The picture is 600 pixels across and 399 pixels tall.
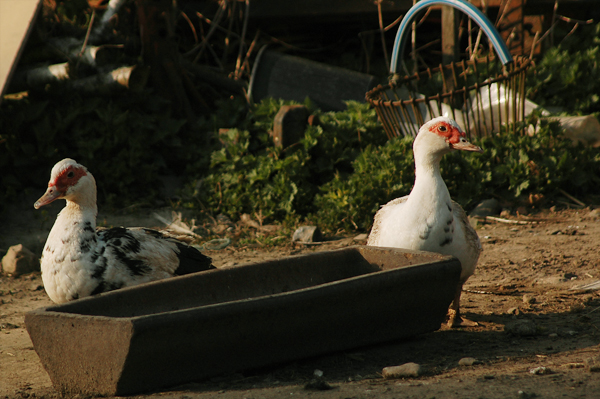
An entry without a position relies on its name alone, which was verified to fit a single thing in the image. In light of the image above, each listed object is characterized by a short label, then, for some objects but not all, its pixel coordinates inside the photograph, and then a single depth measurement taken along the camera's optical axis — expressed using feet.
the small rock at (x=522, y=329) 21.88
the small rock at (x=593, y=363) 17.97
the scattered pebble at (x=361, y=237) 35.65
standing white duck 22.95
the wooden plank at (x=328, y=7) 53.88
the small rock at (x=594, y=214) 35.91
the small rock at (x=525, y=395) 16.22
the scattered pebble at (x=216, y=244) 36.60
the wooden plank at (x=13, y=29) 38.11
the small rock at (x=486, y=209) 37.70
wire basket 38.68
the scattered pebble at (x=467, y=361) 19.39
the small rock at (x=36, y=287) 31.96
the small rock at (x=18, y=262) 33.86
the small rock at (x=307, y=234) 36.22
